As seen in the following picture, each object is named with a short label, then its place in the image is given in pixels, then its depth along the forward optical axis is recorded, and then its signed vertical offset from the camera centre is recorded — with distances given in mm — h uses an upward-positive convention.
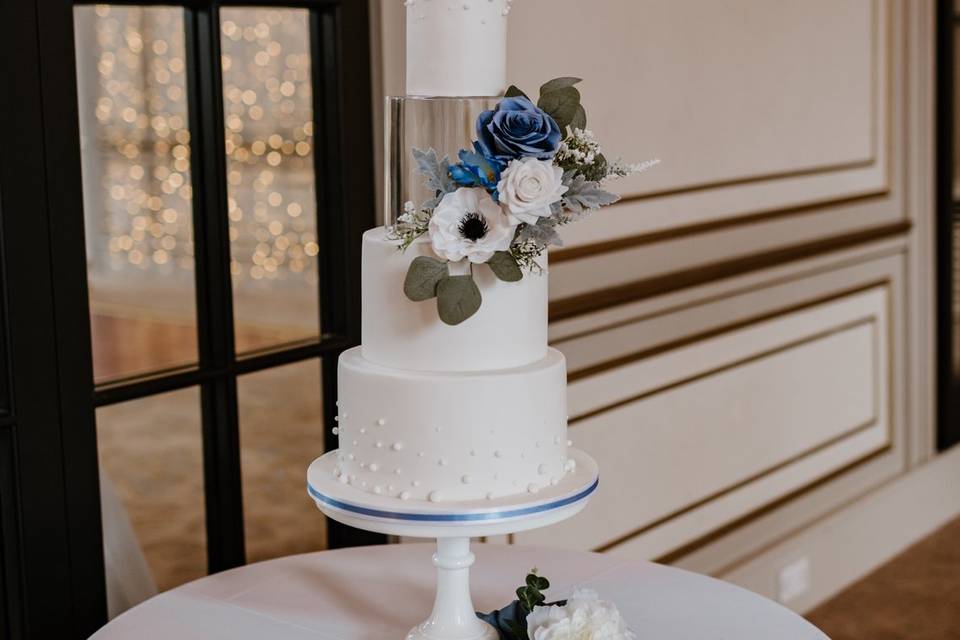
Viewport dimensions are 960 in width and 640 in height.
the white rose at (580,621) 2107 -577
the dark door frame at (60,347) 2413 -335
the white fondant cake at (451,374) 2125 -321
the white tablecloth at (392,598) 2331 -656
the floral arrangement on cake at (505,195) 2048 -133
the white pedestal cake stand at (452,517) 2097 -464
